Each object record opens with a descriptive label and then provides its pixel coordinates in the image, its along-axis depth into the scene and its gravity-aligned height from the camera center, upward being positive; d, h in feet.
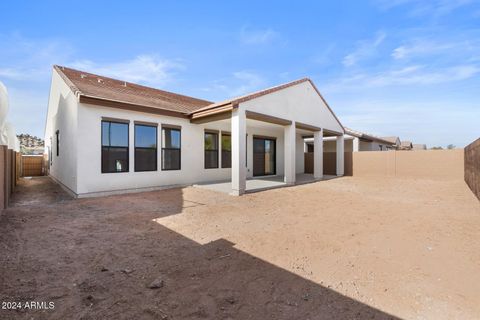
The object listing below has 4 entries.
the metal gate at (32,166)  52.65 -1.63
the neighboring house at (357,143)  61.67 +5.23
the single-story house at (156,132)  25.94 +3.86
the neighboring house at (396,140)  97.25 +8.26
